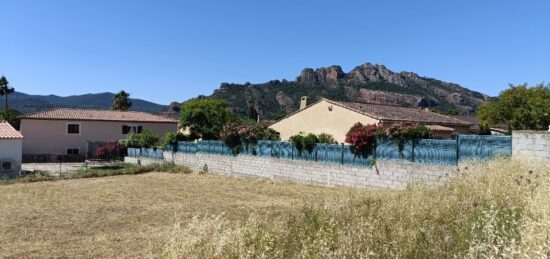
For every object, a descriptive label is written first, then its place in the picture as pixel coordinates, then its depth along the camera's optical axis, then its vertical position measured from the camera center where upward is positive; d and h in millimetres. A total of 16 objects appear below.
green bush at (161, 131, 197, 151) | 33444 +29
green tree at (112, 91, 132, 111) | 73250 +6372
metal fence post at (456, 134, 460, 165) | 15500 -205
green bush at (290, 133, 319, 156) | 21328 -44
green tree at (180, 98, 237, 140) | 38644 +1955
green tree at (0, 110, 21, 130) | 53938 +2643
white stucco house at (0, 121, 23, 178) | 26241 -1049
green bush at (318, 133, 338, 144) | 22591 +125
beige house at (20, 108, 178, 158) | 44750 +1071
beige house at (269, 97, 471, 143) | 28422 +1662
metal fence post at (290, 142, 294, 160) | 22516 -497
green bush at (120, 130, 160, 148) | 39469 -105
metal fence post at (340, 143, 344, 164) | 19875 -683
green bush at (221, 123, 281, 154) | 25516 +315
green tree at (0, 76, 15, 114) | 71388 +8136
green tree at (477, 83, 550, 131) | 38375 +3328
